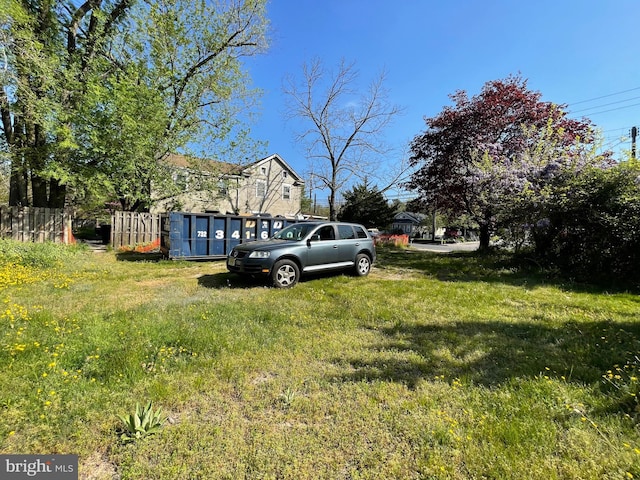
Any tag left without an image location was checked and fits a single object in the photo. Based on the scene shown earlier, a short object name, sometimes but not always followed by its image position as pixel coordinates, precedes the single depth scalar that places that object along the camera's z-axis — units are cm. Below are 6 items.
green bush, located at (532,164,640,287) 756
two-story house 1625
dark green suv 689
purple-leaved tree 1086
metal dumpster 1016
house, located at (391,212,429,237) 5491
